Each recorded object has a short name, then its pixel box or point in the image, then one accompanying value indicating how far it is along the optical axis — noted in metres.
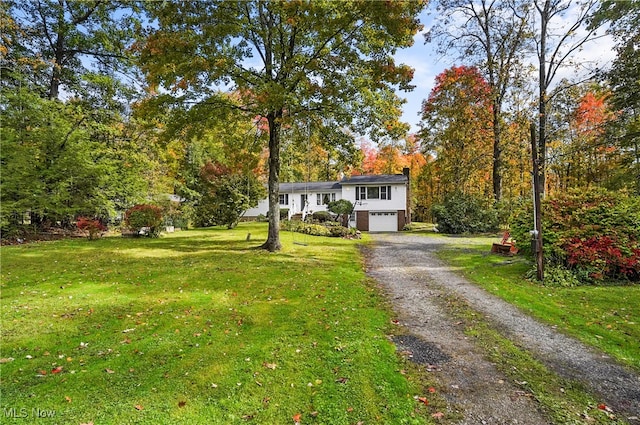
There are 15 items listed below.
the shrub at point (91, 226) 15.45
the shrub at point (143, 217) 16.64
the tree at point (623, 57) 11.60
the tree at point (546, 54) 15.61
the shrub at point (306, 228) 20.72
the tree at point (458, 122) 22.97
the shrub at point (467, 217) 23.03
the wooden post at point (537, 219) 8.70
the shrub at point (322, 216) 27.84
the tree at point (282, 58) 10.82
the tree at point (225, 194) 22.28
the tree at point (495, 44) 20.17
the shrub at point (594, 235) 8.33
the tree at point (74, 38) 16.08
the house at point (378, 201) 27.48
